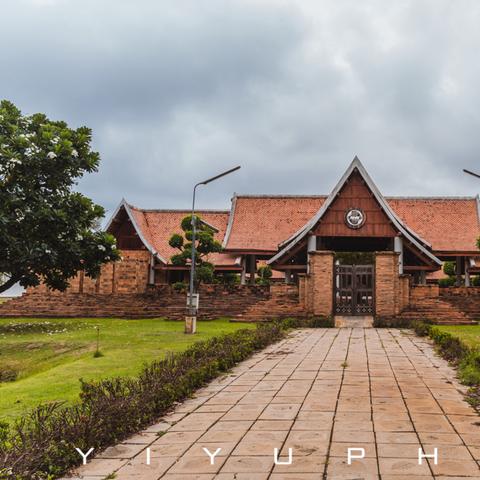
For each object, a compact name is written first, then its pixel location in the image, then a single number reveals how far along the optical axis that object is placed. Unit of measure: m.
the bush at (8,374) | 12.15
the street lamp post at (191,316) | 17.44
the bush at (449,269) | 34.59
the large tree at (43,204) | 18.77
